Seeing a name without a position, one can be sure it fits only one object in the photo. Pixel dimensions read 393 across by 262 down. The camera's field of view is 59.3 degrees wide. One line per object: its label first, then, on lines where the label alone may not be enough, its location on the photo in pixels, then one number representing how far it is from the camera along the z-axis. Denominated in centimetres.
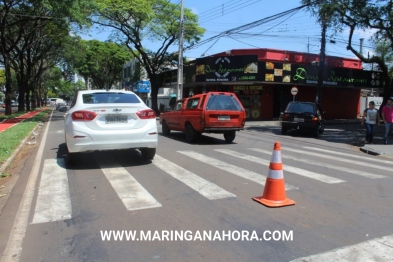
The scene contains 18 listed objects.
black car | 1641
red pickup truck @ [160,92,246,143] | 1182
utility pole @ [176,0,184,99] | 2606
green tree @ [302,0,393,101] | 1939
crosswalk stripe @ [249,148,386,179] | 754
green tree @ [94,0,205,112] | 3041
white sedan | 738
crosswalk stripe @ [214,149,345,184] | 694
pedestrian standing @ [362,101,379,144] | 1335
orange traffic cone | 524
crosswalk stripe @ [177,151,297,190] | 687
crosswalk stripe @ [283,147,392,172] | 868
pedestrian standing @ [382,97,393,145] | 1327
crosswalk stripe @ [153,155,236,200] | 578
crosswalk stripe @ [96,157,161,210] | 523
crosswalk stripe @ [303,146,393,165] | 973
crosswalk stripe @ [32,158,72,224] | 478
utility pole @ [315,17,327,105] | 2187
